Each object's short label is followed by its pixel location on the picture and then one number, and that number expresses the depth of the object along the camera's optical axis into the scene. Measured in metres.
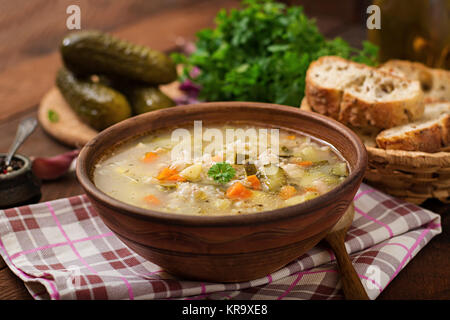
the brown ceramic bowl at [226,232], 1.41
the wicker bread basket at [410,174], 2.04
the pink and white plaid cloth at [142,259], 1.67
